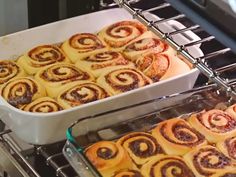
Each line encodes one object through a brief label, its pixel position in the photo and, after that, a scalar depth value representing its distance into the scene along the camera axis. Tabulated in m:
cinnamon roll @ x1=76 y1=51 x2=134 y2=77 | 1.10
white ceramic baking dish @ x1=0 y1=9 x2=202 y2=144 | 0.97
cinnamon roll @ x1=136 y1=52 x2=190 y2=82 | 1.07
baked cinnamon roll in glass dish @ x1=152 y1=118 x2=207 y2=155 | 0.96
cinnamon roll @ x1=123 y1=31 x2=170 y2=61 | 1.13
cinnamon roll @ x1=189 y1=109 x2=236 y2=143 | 0.98
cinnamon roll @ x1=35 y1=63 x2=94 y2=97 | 1.06
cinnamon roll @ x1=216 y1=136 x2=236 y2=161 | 0.95
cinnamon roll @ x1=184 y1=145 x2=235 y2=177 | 0.92
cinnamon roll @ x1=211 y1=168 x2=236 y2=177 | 0.91
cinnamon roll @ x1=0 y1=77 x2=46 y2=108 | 1.03
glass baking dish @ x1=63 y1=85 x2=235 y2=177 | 0.88
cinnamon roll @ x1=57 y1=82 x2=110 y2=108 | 1.03
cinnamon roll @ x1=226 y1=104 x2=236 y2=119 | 1.01
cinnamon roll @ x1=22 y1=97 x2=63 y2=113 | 1.02
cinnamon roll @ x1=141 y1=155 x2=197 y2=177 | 0.92
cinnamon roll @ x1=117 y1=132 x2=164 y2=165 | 0.94
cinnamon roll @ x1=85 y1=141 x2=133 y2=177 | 0.91
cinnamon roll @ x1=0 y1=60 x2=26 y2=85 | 1.09
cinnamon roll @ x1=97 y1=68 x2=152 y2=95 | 1.05
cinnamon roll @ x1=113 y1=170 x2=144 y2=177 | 0.91
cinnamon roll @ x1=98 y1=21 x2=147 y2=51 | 1.16
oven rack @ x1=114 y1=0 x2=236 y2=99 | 0.93
